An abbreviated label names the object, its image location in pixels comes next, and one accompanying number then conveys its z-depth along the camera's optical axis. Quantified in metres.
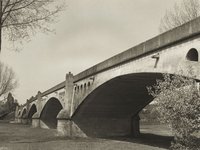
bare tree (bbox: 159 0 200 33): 34.40
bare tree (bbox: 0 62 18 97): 80.84
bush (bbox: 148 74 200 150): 11.16
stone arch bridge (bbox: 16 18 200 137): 15.66
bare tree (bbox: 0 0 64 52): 21.97
